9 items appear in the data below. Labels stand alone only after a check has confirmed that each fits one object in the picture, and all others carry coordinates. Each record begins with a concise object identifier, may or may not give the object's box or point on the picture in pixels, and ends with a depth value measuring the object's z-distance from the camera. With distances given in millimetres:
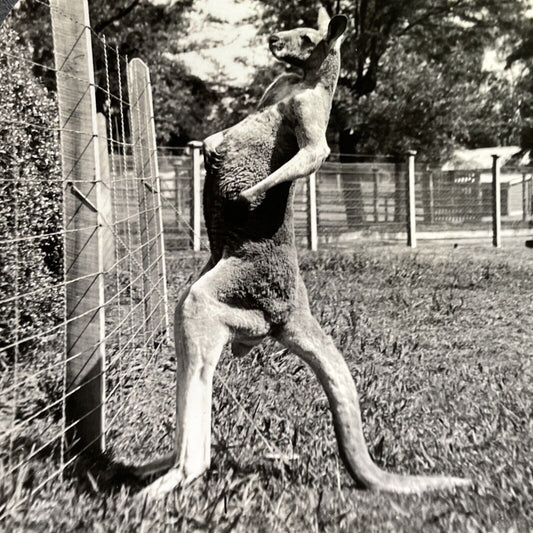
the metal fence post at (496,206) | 17672
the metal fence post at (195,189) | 15023
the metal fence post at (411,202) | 17297
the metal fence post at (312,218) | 16156
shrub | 5289
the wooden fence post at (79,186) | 3422
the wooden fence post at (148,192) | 6324
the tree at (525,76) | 23219
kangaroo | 3049
